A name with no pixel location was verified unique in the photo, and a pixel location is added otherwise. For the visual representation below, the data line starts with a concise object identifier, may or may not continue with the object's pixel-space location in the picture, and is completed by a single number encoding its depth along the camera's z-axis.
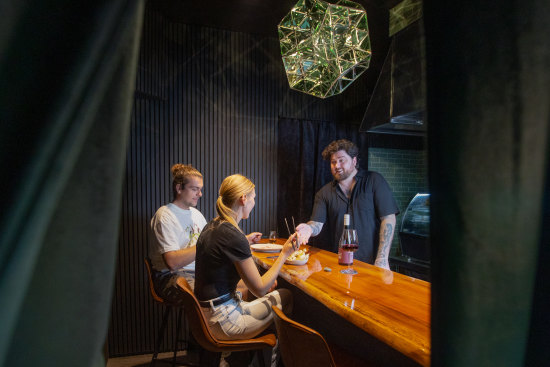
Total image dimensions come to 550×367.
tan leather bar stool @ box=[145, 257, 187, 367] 2.62
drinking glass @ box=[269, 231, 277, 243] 3.11
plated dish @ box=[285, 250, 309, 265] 2.22
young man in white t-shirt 2.63
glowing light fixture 2.21
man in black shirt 3.11
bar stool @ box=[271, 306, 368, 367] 1.28
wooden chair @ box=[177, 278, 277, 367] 1.84
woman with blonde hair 1.98
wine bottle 2.04
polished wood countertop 1.14
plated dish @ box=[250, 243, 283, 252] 2.72
